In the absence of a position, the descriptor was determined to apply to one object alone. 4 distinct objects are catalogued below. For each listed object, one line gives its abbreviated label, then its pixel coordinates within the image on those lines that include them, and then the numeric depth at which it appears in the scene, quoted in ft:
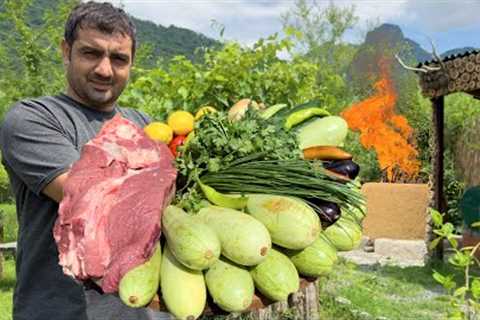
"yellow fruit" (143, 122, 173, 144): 6.36
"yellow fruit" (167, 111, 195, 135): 6.52
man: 6.62
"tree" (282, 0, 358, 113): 92.99
